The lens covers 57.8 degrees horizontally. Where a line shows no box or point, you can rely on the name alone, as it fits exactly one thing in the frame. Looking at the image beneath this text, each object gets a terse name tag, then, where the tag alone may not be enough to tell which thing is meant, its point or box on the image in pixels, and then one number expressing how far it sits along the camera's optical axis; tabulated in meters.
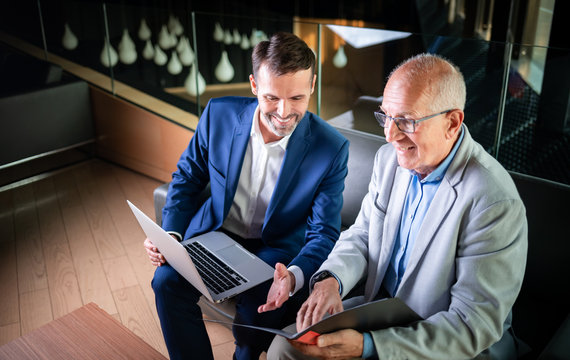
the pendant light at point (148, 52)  3.80
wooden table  1.45
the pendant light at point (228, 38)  3.36
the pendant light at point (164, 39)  3.62
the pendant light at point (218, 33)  3.24
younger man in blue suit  1.64
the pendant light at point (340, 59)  2.83
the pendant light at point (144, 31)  3.69
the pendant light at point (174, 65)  3.56
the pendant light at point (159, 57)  3.73
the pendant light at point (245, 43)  3.63
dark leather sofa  1.55
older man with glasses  1.20
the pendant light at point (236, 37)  3.46
